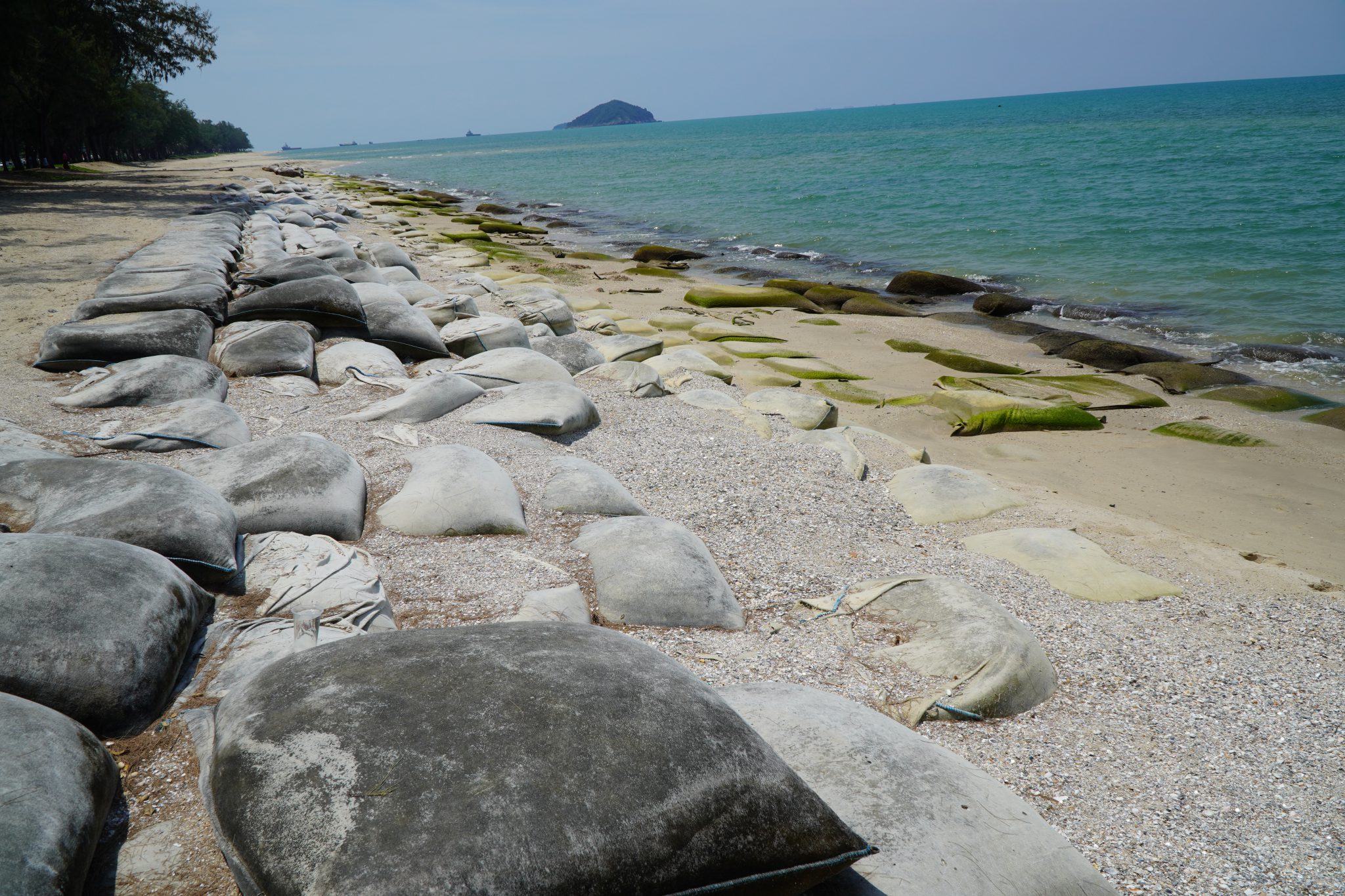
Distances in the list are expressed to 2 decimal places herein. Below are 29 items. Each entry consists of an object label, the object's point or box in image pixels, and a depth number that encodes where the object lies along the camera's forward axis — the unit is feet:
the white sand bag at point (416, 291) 27.10
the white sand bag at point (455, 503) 11.40
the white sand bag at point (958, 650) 8.86
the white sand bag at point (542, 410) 16.11
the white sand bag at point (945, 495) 15.05
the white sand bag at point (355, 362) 18.83
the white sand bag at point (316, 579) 8.59
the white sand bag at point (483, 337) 22.53
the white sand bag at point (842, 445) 16.66
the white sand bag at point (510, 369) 18.47
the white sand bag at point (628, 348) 24.85
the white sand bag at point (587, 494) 12.57
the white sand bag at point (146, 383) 14.58
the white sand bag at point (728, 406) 18.53
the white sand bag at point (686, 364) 24.40
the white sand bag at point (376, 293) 22.84
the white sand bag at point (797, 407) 20.43
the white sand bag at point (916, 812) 5.90
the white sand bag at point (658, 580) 10.03
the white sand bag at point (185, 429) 12.74
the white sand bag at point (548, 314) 27.48
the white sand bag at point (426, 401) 15.89
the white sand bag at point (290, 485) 10.33
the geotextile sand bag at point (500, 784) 4.50
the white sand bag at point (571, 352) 22.68
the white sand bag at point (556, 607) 9.29
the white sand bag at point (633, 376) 20.57
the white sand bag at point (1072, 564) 12.13
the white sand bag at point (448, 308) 25.08
